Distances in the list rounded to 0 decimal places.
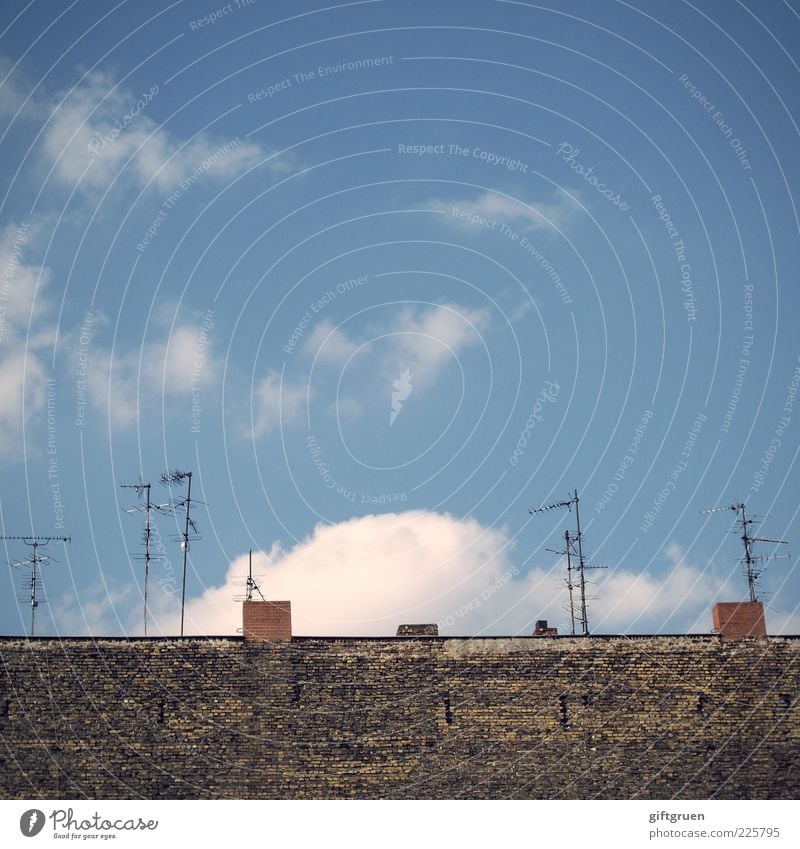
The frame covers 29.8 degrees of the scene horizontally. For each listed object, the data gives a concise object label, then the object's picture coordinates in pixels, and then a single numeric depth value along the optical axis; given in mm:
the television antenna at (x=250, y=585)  37819
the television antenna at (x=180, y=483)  39344
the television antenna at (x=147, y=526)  39438
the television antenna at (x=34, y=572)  40875
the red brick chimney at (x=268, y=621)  36188
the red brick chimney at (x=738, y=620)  37188
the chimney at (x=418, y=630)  37656
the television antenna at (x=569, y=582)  43250
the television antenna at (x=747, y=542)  40188
